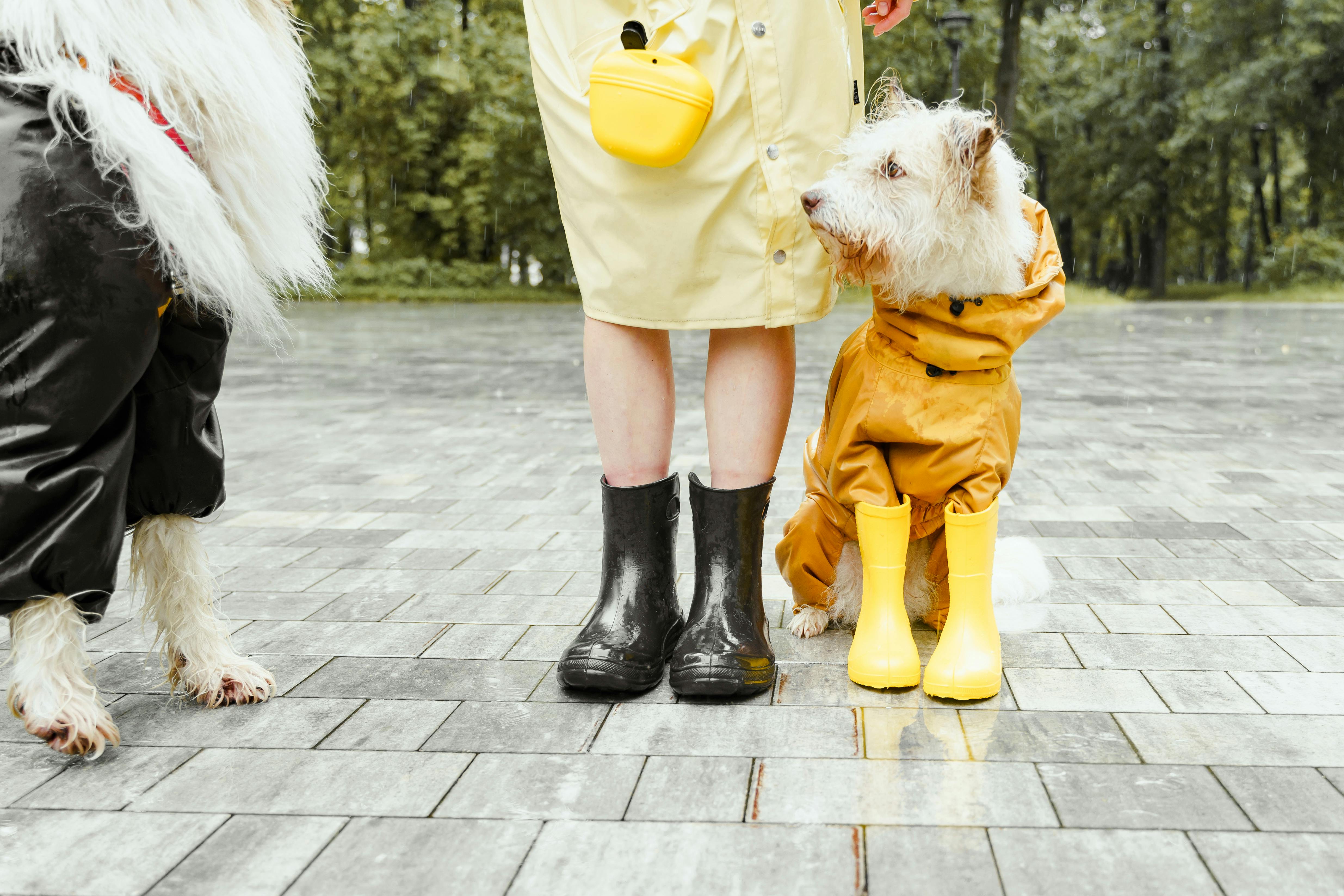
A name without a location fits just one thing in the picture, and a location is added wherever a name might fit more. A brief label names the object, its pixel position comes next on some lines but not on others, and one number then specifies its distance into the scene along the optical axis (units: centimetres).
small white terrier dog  236
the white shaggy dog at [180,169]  195
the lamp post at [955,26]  1906
